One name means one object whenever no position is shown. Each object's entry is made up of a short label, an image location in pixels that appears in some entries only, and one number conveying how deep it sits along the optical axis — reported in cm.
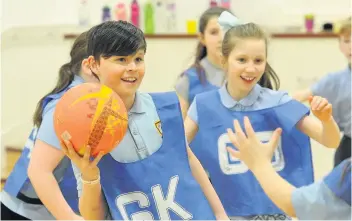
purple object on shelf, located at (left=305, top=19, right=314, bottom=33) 855
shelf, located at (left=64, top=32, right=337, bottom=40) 845
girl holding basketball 333
